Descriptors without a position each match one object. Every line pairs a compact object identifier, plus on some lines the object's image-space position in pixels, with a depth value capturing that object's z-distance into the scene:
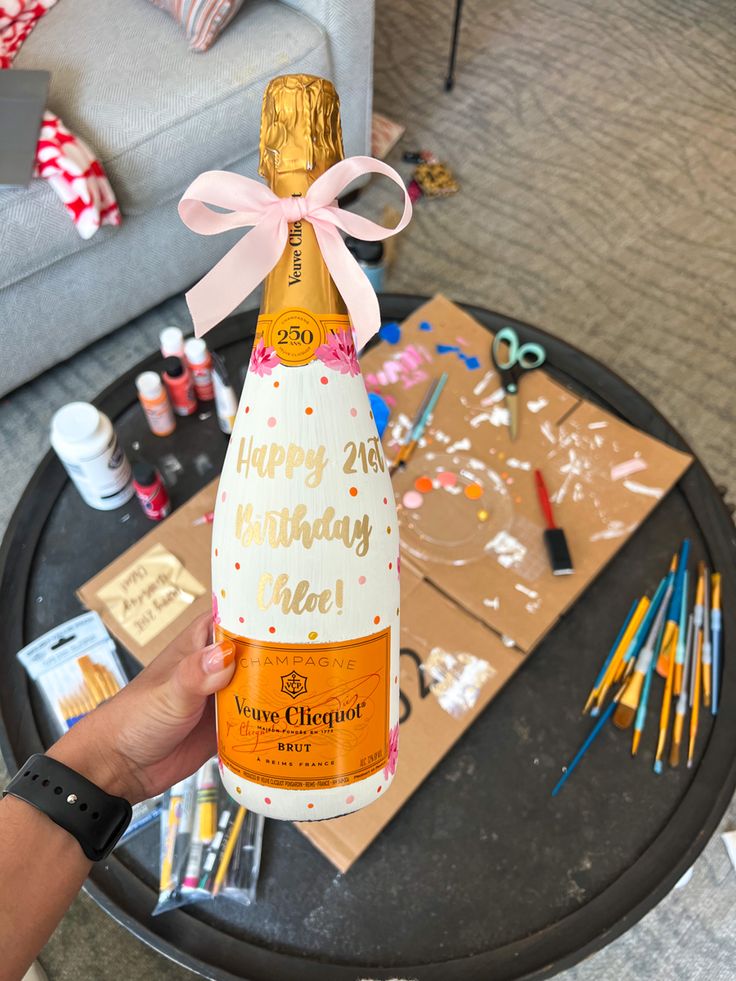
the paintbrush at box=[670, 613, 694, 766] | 0.78
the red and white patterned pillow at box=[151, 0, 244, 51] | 1.31
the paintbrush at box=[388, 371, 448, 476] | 0.96
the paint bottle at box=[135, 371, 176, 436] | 0.93
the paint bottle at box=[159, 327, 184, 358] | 1.01
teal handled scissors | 1.00
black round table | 0.69
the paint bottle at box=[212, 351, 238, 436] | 0.95
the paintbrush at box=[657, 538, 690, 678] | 0.84
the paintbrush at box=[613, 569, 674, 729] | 0.80
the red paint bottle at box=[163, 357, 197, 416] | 0.97
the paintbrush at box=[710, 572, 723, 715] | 0.83
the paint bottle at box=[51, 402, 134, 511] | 0.86
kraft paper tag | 0.86
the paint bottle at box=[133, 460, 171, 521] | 0.89
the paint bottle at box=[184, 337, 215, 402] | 0.99
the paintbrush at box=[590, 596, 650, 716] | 0.82
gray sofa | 1.26
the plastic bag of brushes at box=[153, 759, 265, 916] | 0.71
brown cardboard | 0.79
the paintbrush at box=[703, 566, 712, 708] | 0.82
